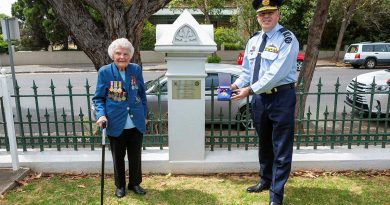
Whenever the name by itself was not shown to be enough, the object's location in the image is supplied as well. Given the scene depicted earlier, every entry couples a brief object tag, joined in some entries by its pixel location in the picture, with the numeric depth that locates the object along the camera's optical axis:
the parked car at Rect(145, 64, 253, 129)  6.69
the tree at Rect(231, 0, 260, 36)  20.30
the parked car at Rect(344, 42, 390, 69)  20.50
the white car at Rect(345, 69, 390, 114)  7.22
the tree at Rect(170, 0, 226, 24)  21.30
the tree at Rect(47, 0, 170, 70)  4.98
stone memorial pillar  3.89
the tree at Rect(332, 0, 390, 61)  20.98
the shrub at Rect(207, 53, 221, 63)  20.15
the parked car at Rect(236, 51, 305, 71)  19.16
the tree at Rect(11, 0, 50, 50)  24.23
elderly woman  3.41
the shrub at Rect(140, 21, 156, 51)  24.98
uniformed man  3.21
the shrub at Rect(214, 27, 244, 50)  25.25
